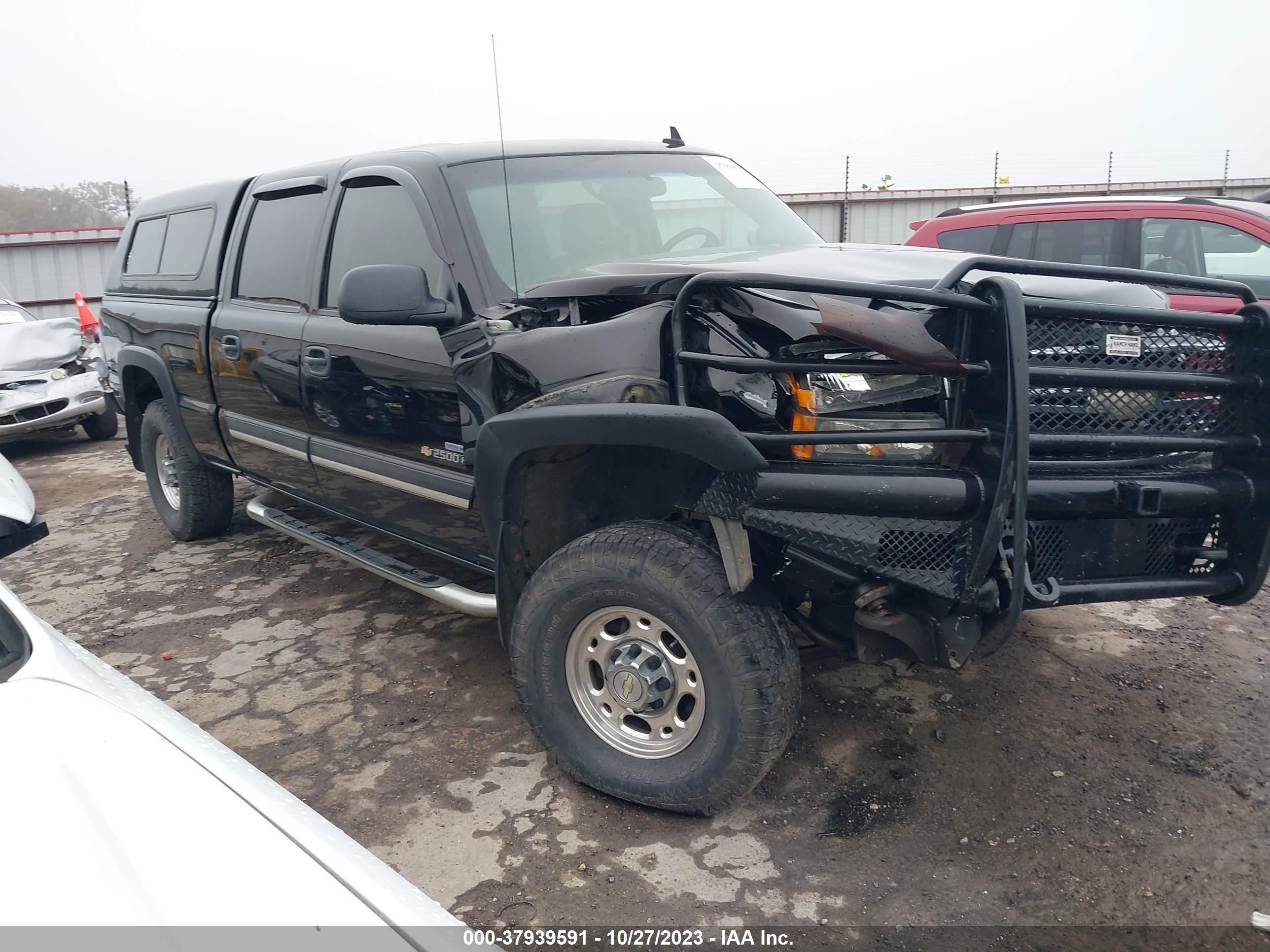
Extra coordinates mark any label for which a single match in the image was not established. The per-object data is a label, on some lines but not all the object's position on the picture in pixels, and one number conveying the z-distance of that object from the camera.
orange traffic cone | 11.12
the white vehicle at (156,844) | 1.29
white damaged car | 8.25
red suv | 6.41
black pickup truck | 2.35
